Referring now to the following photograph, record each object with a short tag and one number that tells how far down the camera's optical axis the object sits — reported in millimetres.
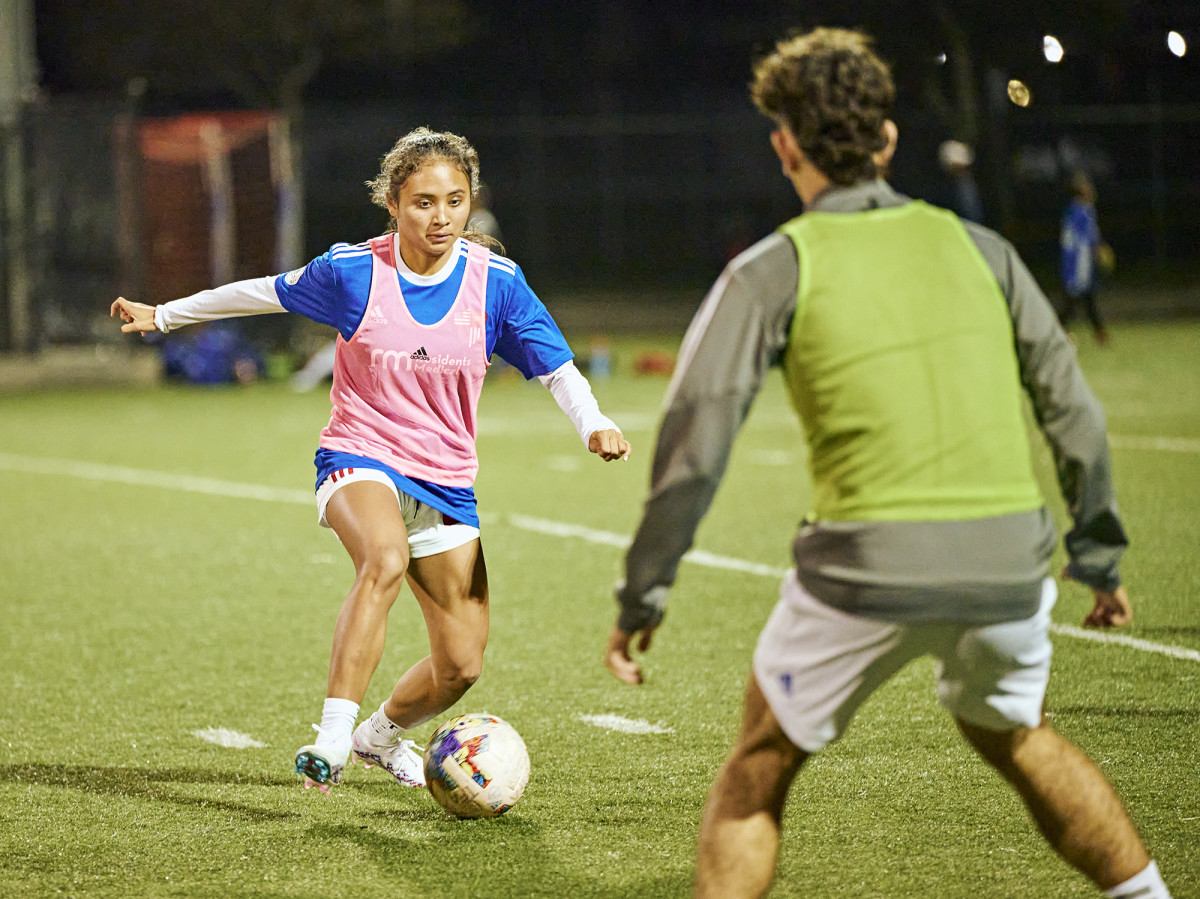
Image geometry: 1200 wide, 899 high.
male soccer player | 6348
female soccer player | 9875
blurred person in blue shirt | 43625
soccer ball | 9719
